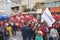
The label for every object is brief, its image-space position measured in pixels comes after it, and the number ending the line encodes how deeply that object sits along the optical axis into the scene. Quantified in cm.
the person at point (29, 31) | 1631
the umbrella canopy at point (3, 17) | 2444
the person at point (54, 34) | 1583
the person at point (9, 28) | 1835
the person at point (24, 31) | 1645
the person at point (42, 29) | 1620
